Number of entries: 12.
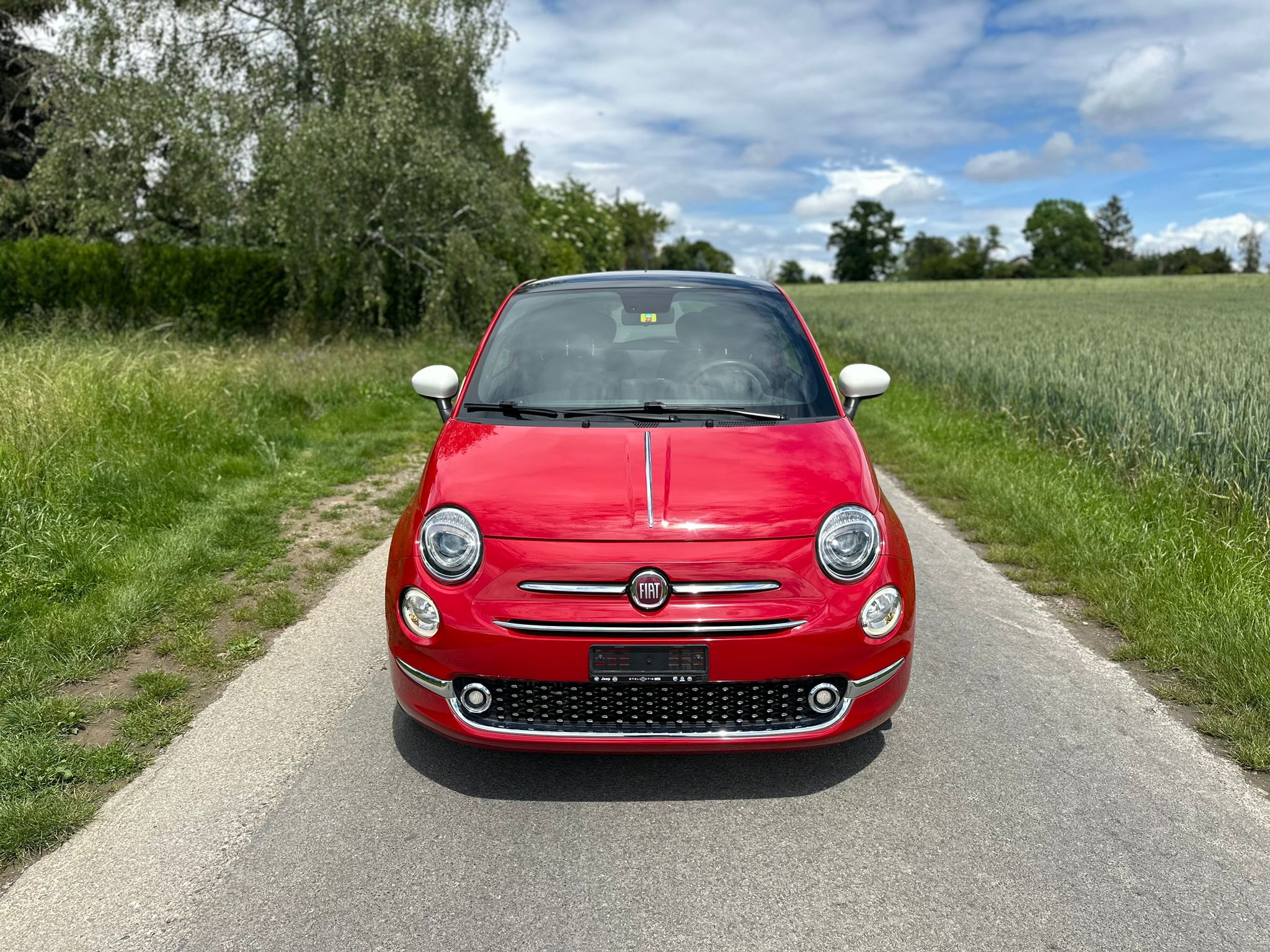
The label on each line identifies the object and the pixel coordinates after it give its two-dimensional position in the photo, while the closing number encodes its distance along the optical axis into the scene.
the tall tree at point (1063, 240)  125.31
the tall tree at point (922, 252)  130.50
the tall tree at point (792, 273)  145.62
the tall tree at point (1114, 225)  143.38
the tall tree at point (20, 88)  24.38
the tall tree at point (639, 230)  77.38
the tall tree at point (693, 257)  114.78
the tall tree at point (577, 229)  35.56
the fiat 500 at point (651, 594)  2.97
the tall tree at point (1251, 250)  116.94
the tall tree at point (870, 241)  137.25
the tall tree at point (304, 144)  18.61
